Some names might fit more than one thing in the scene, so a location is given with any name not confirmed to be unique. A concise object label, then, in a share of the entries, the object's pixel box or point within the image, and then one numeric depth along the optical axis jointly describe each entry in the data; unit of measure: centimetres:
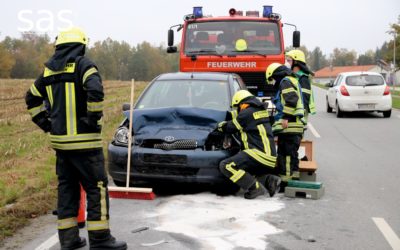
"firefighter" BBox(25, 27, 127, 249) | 459
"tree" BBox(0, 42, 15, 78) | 9575
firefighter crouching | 672
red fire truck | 1187
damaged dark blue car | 668
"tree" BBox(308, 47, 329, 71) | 19134
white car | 1794
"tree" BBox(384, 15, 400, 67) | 5619
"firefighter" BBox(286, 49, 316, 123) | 823
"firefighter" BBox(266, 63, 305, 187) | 741
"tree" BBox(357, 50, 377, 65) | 16725
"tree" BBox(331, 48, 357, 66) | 17862
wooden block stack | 685
